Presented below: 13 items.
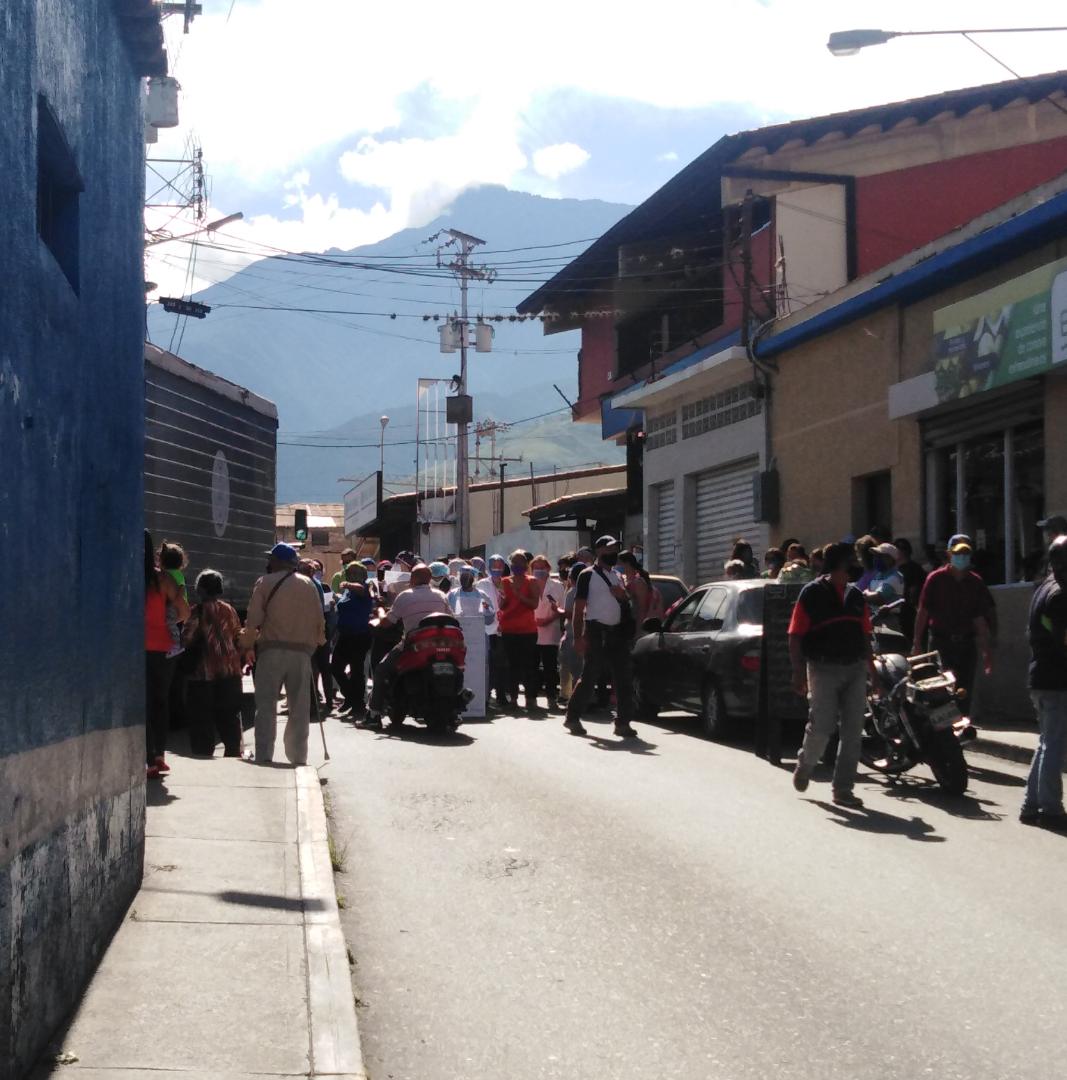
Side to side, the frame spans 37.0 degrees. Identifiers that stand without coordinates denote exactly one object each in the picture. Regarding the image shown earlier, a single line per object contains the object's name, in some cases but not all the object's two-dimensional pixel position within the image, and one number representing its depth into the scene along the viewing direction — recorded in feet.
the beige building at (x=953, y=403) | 54.13
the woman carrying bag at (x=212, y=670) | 42.70
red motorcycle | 50.44
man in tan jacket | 40.88
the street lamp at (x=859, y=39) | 51.90
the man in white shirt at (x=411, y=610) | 51.75
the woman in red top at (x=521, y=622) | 61.52
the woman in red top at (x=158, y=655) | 36.52
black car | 47.26
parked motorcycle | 35.91
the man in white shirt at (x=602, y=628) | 50.24
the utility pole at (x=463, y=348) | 149.69
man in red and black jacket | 35.12
